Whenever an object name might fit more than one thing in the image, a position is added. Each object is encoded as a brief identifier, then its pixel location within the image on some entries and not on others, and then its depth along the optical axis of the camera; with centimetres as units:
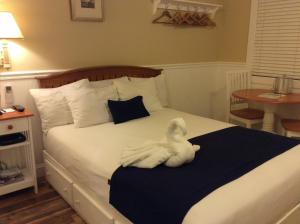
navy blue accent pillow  262
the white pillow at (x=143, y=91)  284
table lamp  216
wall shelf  338
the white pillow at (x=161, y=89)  337
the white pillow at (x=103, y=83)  283
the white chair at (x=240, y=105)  334
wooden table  291
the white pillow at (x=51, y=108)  249
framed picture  272
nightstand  218
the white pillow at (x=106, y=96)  264
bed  133
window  339
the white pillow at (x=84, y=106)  248
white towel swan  165
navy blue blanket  135
